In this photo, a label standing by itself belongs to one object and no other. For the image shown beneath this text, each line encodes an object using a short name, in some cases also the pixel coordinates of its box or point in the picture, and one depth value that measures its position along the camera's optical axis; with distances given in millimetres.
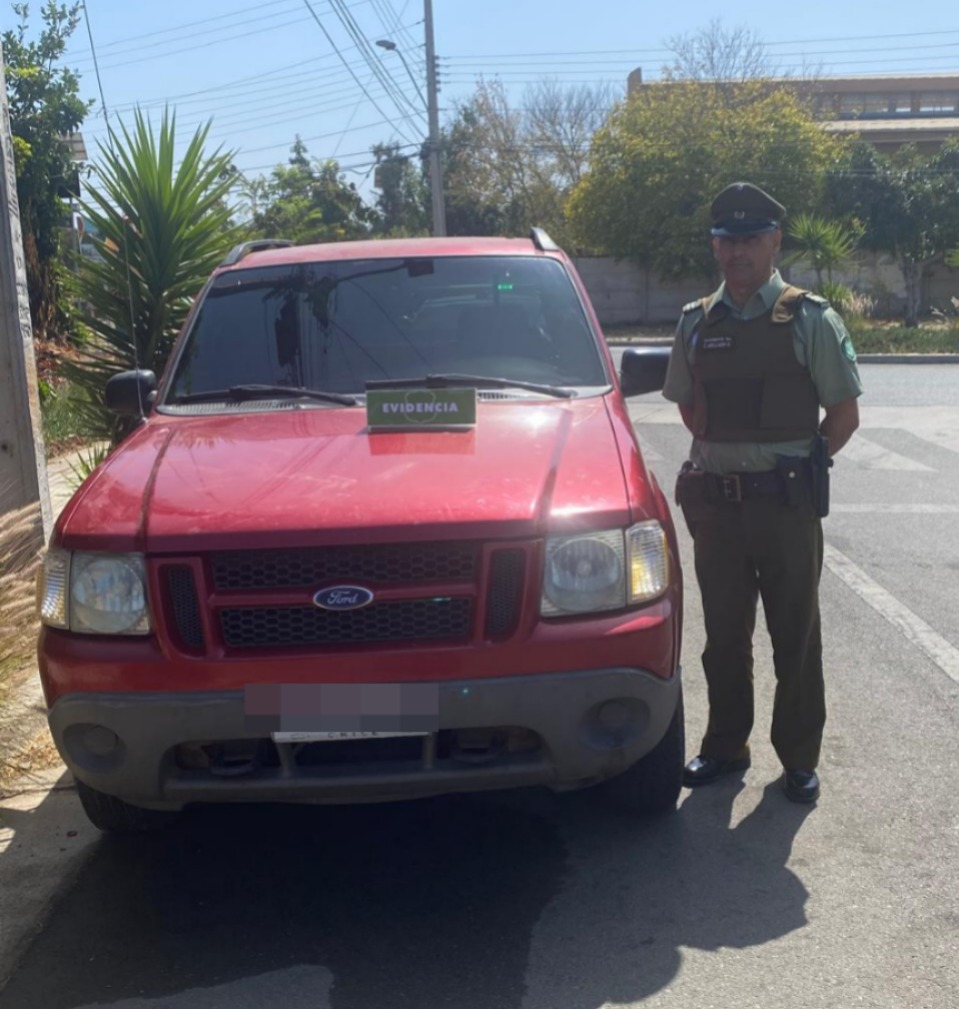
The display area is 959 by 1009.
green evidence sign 4156
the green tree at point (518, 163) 49625
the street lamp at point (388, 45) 32609
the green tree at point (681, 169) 36719
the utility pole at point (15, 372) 6180
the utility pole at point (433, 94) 34781
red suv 3346
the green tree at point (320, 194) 53969
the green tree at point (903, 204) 35938
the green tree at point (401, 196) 68438
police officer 4113
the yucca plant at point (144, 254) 8141
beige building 53700
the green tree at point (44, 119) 16047
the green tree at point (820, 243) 27953
